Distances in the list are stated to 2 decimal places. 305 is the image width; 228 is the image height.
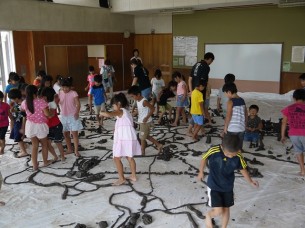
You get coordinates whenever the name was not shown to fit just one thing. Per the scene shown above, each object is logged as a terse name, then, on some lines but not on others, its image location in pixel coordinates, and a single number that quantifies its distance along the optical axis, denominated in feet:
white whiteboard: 36.50
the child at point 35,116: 15.67
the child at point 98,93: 24.58
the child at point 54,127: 17.10
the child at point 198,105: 20.07
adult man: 22.58
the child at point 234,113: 14.90
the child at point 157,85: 27.81
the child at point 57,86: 25.09
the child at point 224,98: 19.16
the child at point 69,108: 17.61
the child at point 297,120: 14.66
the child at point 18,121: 18.56
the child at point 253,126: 20.52
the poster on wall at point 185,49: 41.42
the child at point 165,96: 25.64
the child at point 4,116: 17.77
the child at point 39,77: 23.34
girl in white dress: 14.22
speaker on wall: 40.16
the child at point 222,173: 9.56
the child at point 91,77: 30.53
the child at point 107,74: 34.58
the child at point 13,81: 21.50
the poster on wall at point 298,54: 34.58
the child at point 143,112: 16.37
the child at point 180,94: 24.39
